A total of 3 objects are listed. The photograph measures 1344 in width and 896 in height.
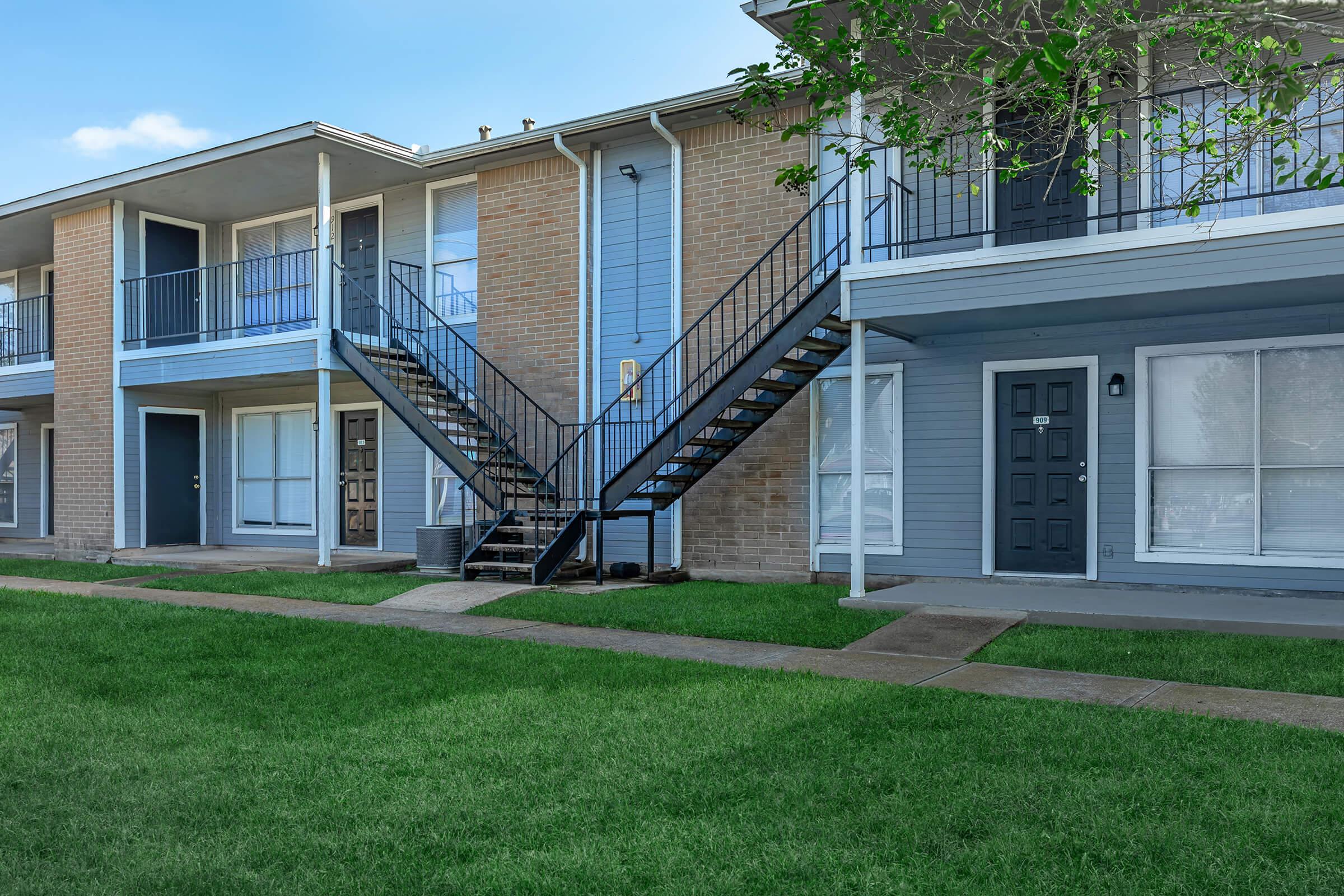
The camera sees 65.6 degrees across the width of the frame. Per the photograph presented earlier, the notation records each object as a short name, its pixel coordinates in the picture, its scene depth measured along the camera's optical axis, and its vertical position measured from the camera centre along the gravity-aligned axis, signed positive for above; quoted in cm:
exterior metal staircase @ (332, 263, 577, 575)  1176 +40
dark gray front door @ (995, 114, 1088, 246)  964 +224
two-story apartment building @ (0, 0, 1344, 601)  880 +85
